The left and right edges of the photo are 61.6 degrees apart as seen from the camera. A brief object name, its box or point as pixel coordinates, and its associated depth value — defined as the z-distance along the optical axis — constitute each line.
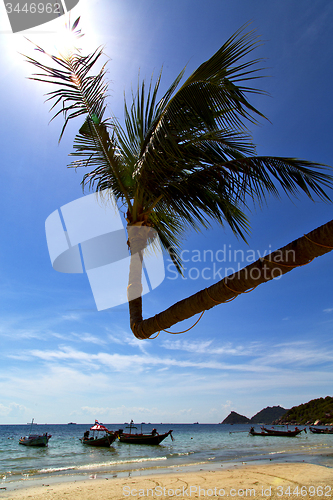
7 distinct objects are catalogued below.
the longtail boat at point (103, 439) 25.89
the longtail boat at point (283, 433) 36.26
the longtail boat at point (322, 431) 44.30
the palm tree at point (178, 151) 2.53
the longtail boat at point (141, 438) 27.59
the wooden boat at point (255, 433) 39.41
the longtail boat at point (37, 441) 32.17
